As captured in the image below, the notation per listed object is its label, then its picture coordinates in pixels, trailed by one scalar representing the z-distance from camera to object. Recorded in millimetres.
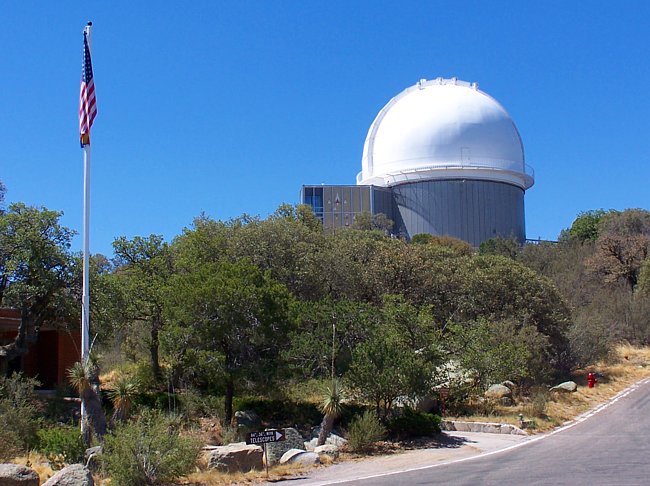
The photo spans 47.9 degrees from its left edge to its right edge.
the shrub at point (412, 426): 21594
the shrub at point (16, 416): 18484
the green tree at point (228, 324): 23188
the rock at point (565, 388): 28922
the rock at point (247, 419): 23938
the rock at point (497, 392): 27312
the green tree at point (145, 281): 27531
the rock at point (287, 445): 19664
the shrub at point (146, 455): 14508
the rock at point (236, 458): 16406
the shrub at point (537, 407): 24877
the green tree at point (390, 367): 20938
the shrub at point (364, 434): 19656
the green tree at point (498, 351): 24688
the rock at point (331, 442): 20823
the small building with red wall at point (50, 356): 30734
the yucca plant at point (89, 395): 18062
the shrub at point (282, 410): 25250
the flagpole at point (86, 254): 18498
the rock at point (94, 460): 16562
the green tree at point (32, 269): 24094
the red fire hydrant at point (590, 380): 30594
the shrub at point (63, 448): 17203
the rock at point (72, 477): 13719
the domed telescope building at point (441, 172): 64875
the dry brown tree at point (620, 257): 51750
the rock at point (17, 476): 13844
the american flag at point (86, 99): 18891
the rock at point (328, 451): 18798
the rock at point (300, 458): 17906
